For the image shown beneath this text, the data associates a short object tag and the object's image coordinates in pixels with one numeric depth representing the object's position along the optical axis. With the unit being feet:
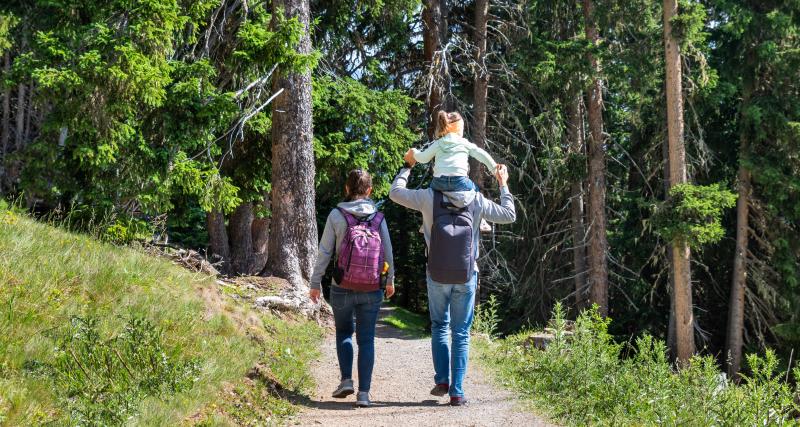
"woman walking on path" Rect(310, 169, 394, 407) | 19.57
